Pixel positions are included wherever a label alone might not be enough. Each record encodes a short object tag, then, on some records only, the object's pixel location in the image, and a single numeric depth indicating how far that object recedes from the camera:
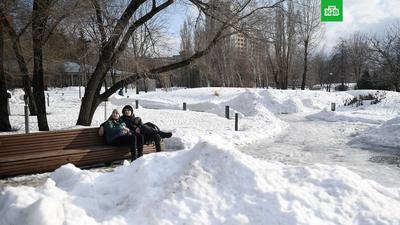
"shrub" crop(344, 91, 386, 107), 25.87
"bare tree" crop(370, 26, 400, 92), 35.09
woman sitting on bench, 8.65
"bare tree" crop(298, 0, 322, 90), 43.53
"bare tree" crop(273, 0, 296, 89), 43.12
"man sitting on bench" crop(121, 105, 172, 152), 9.29
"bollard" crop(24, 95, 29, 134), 11.56
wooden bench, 7.65
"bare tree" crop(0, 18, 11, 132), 13.64
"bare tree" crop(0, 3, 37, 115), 12.14
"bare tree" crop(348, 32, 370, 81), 65.25
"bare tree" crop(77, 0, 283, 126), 13.16
